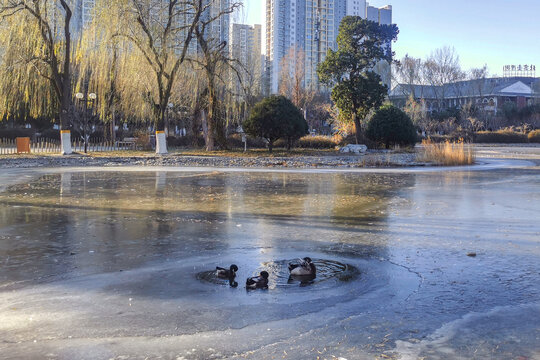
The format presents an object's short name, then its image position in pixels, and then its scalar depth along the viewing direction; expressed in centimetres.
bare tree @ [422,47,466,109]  9031
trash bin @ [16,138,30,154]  3303
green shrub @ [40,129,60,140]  5207
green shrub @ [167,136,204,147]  4230
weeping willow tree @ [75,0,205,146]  2844
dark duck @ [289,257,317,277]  558
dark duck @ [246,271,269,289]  519
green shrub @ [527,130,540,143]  6006
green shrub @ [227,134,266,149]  3738
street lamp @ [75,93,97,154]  3341
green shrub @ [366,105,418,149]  3262
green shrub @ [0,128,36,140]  5137
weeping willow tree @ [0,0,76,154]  2819
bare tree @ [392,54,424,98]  9050
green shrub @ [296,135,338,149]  3672
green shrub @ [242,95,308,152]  2925
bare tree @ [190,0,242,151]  3014
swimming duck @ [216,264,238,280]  555
